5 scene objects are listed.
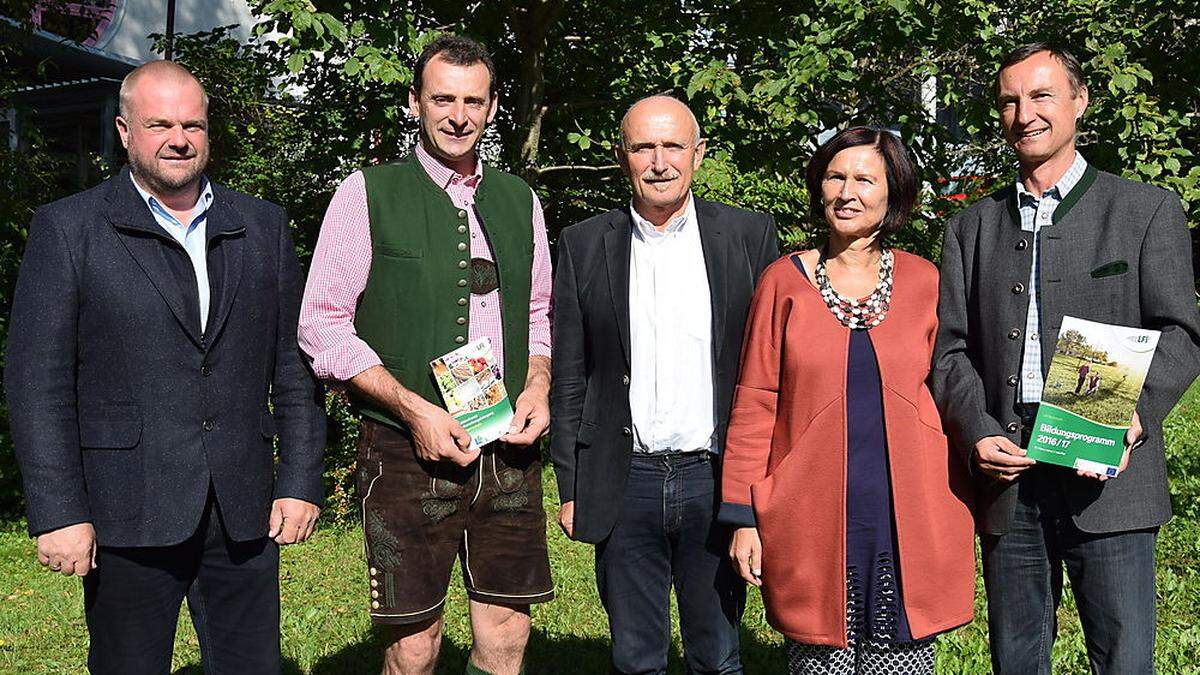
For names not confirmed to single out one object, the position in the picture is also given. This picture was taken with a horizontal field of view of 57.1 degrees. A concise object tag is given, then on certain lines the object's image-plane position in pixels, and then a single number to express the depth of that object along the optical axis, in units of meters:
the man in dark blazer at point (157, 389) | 2.97
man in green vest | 3.37
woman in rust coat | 3.12
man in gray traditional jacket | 3.08
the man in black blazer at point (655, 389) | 3.44
